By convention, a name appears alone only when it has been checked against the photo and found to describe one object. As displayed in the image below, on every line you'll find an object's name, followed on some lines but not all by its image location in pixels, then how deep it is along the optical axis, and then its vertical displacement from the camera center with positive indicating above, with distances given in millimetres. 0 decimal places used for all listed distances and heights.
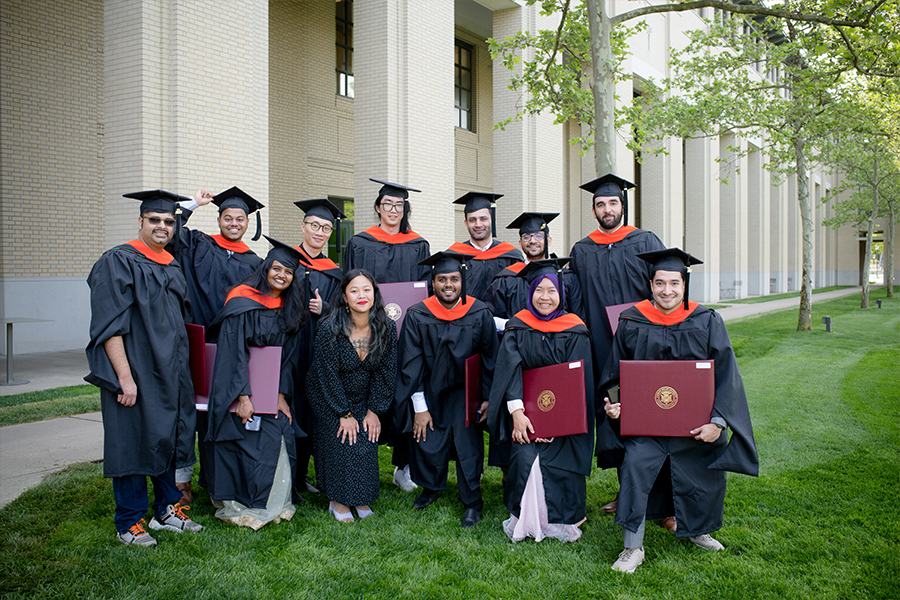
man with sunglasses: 3500 -362
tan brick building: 7961 +3045
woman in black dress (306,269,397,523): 4184 -613
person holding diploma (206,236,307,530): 3945 -698
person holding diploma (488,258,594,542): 3893 -850
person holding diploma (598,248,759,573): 3473 -808
